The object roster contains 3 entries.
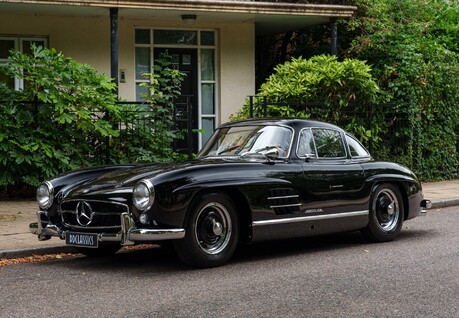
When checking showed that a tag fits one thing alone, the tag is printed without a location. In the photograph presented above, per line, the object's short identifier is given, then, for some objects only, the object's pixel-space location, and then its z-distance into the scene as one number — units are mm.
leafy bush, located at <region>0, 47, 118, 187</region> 14016
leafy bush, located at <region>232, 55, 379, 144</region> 17125
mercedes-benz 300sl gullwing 8375
